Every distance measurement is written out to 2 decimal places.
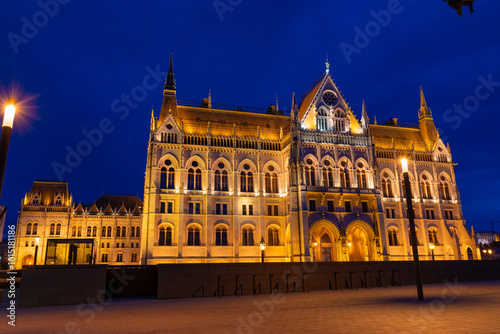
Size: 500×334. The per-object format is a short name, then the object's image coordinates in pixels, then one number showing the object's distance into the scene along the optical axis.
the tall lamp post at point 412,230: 16.69
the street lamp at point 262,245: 35.77
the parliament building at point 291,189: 45.81
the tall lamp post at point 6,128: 7.95
